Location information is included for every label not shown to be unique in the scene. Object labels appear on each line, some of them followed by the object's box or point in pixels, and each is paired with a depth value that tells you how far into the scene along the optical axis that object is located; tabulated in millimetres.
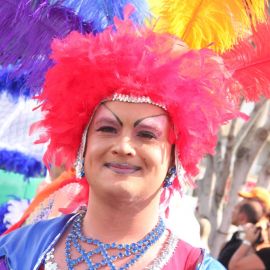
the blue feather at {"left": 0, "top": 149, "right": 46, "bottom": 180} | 2843
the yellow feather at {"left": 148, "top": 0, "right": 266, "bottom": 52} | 2242
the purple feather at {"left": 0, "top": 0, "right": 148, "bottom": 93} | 2263
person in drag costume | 2095
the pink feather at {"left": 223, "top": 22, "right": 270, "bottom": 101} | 2234
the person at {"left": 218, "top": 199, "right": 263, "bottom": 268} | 3533
